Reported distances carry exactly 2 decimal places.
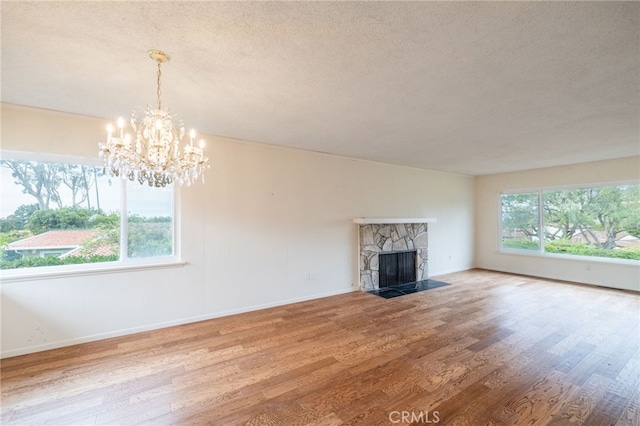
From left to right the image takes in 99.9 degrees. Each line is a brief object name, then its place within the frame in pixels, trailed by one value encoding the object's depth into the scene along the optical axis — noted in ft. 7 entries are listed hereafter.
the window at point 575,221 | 16.94
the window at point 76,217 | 9.47
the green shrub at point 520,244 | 21.16
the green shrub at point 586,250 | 16.84
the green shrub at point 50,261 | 9.42
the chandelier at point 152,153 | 6.26
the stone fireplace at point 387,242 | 17.12
